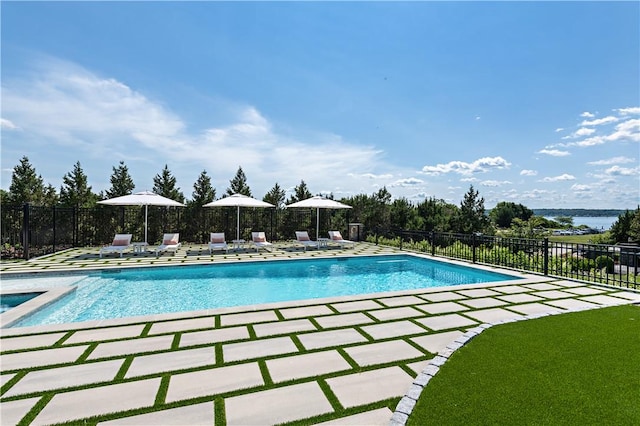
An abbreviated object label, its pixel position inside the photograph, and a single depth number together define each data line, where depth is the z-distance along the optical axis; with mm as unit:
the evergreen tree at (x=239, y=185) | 16391
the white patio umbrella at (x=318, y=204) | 13666
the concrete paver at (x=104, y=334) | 3834
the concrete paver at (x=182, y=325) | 4168
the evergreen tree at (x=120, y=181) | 14118
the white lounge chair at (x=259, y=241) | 13156
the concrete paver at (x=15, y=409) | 2246
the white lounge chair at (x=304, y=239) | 14320
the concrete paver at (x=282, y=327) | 4090
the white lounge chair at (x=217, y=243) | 12172
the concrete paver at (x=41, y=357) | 3148
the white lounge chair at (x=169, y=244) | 11414
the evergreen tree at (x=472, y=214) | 17719
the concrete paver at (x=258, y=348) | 3377
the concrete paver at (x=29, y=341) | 3596
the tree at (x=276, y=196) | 16391
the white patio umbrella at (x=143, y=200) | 10867
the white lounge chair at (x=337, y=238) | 14769
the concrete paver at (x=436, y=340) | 3568
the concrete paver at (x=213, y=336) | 3754
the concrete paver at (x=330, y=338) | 3686
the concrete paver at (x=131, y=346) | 3424
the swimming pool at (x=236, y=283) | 6082
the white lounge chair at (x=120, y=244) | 10992
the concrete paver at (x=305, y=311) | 4801
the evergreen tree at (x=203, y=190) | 15117
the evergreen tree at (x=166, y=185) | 14852
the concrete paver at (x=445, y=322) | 4320
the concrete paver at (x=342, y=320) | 4402
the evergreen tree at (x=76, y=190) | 13195
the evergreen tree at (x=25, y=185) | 13492
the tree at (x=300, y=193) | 17359
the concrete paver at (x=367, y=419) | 2225
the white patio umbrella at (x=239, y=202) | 12453
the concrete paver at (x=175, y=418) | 2209
